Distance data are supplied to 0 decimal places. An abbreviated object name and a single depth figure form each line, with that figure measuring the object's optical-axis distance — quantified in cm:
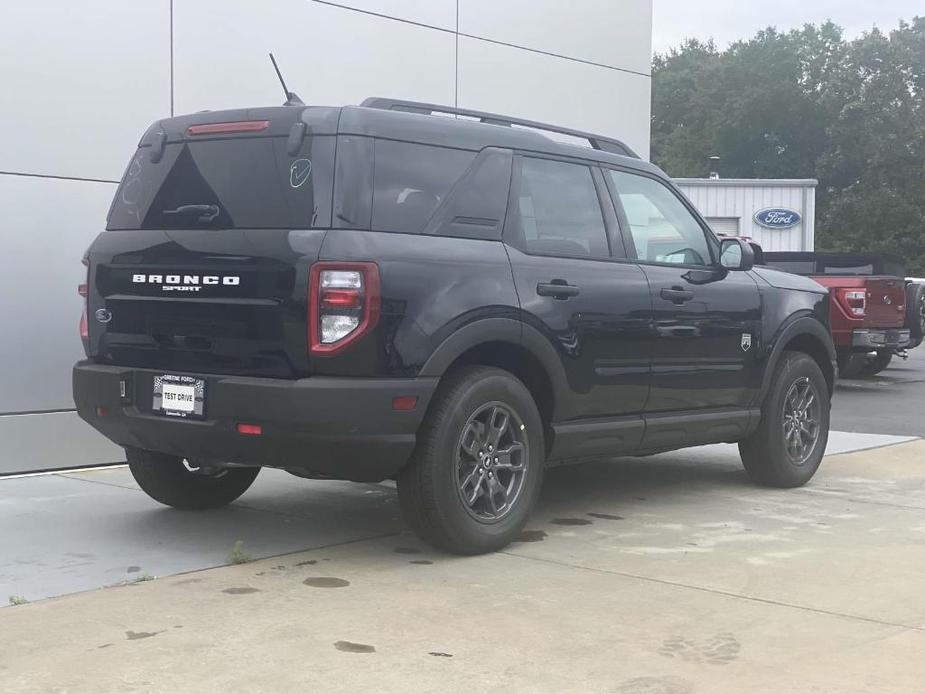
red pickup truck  1523
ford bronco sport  515
